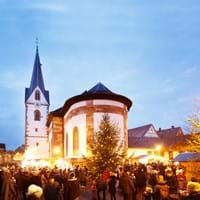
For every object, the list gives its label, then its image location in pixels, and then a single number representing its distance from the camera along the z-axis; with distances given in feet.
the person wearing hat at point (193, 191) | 14.28
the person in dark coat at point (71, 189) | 25.04
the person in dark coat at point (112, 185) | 36.83
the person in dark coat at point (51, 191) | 21.05
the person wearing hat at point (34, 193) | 11.86
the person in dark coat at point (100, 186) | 36.65
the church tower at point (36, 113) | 149.55
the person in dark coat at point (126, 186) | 32.19
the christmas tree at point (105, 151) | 52.32
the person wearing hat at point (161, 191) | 22.72
